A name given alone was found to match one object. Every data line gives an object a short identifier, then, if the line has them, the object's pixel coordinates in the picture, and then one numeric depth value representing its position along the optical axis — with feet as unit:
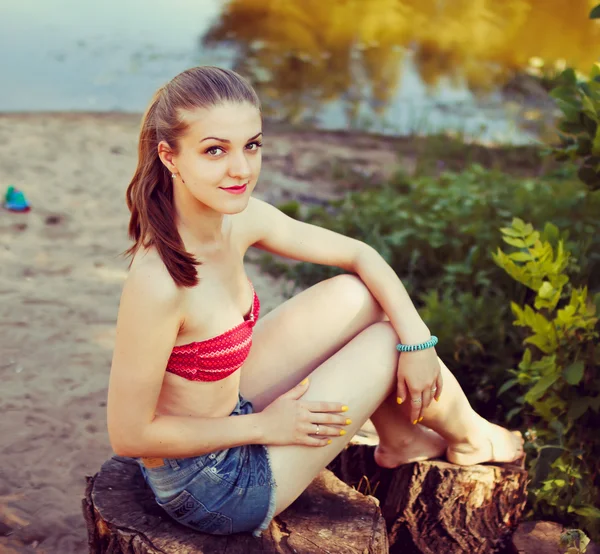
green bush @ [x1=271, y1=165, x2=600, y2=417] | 11.57
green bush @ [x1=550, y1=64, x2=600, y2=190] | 9.37
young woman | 6.23
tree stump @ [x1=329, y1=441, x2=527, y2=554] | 8.24
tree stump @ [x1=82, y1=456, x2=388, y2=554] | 6.70
